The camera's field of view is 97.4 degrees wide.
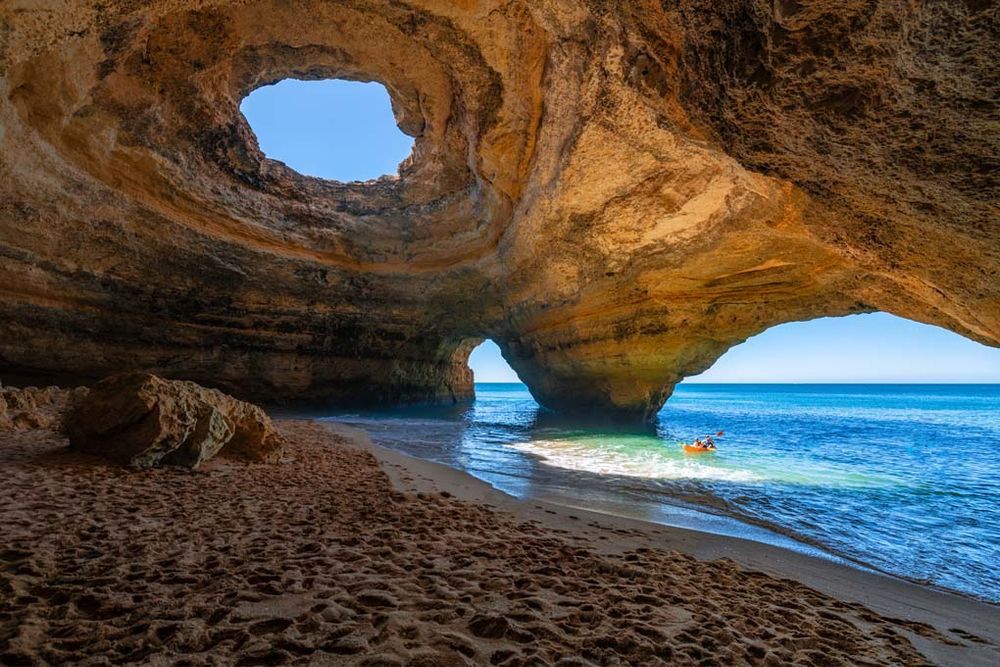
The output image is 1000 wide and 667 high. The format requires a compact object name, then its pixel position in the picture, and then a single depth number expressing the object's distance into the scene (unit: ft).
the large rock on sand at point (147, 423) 13.97
